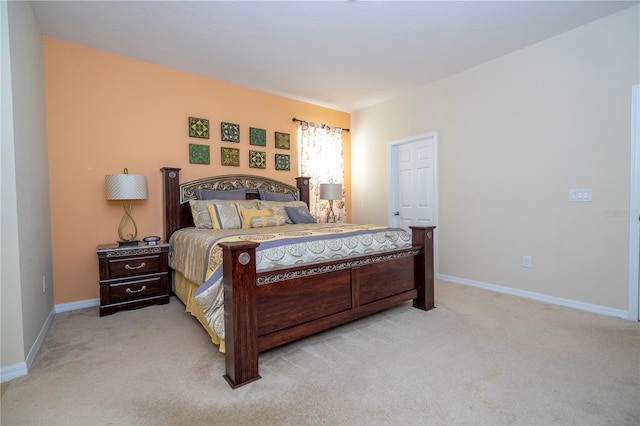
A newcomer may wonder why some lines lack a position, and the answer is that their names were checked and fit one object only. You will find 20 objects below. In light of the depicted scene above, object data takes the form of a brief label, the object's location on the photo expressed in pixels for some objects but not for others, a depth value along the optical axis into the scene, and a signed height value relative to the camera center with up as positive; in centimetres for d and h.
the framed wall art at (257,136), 441 +99
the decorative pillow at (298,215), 390 -13
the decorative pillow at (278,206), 387 -1
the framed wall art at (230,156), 416 +68
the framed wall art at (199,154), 392 +67
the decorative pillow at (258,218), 350 -15
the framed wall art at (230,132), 414 +100
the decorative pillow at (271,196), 430 +13
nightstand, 294 -68
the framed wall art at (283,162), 471 +67
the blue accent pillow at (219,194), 383 +15
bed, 181 -49
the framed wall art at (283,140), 470 +99
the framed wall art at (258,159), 443 +67
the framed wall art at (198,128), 389 +100
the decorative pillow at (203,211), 348 -5
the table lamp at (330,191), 477 +20
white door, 442 +33
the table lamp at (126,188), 310 +20
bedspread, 202 -34
